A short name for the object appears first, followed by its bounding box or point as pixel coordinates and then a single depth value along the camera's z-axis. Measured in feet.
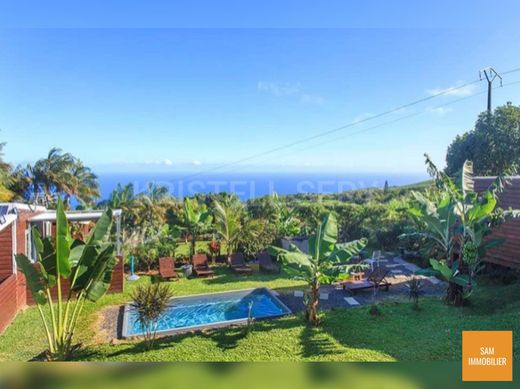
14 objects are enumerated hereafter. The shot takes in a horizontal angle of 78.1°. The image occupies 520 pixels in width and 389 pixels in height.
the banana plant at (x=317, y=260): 22.43
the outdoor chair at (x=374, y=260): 37.32
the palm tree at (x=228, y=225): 43.11
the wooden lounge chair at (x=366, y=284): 28.48
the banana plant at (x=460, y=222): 24.52
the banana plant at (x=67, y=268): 15.76
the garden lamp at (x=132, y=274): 35.58
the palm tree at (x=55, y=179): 57.36
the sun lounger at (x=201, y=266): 37.96
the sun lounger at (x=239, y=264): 38.81
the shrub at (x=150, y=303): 18.74
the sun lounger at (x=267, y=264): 39.53
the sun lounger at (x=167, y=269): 35.77
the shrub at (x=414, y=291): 24.90
